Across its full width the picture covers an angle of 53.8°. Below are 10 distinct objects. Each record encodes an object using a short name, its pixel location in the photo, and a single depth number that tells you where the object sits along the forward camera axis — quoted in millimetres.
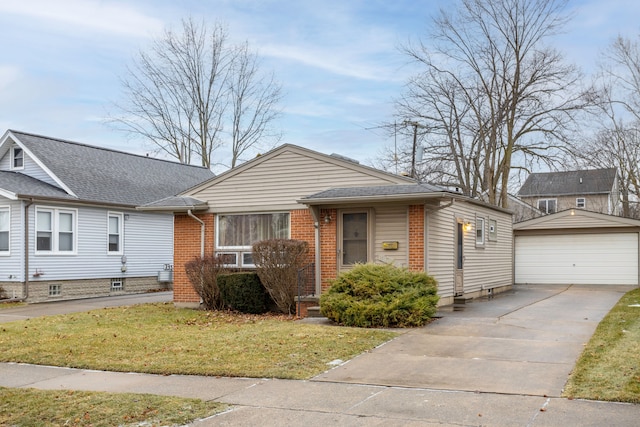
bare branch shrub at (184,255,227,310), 15500
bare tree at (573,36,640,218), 27375
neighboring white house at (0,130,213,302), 19375
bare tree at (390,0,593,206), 27609
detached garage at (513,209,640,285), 23438
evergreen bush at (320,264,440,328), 11742
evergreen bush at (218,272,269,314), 14758
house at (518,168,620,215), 49438
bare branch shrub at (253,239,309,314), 14336
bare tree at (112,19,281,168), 36438
